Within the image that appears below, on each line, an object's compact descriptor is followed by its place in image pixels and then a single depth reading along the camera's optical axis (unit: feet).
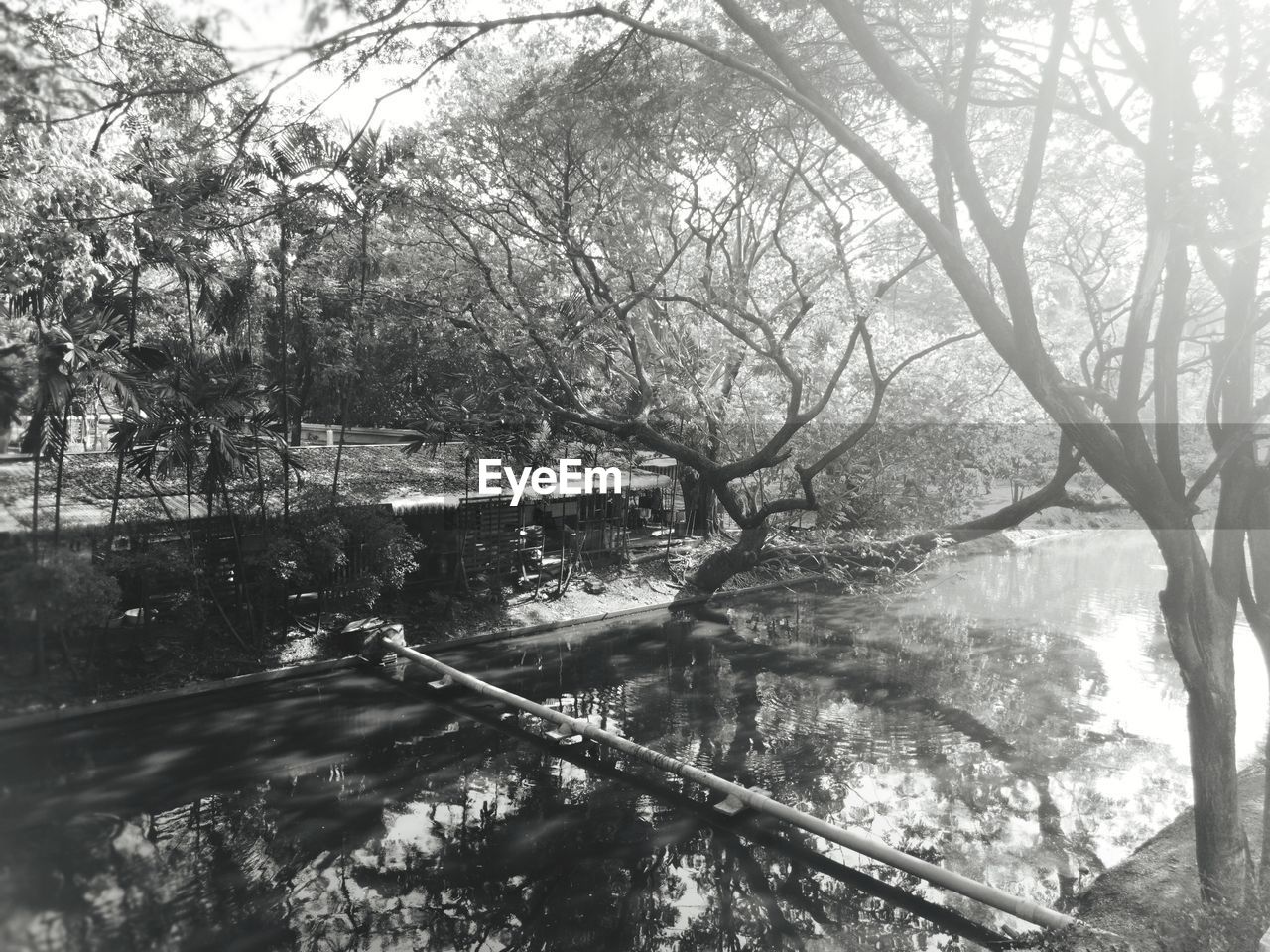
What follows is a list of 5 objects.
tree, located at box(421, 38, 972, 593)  34.06
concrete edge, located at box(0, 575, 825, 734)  31.09
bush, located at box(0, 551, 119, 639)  28.76
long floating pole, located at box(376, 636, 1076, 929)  19.42
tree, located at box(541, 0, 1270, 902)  17.56
